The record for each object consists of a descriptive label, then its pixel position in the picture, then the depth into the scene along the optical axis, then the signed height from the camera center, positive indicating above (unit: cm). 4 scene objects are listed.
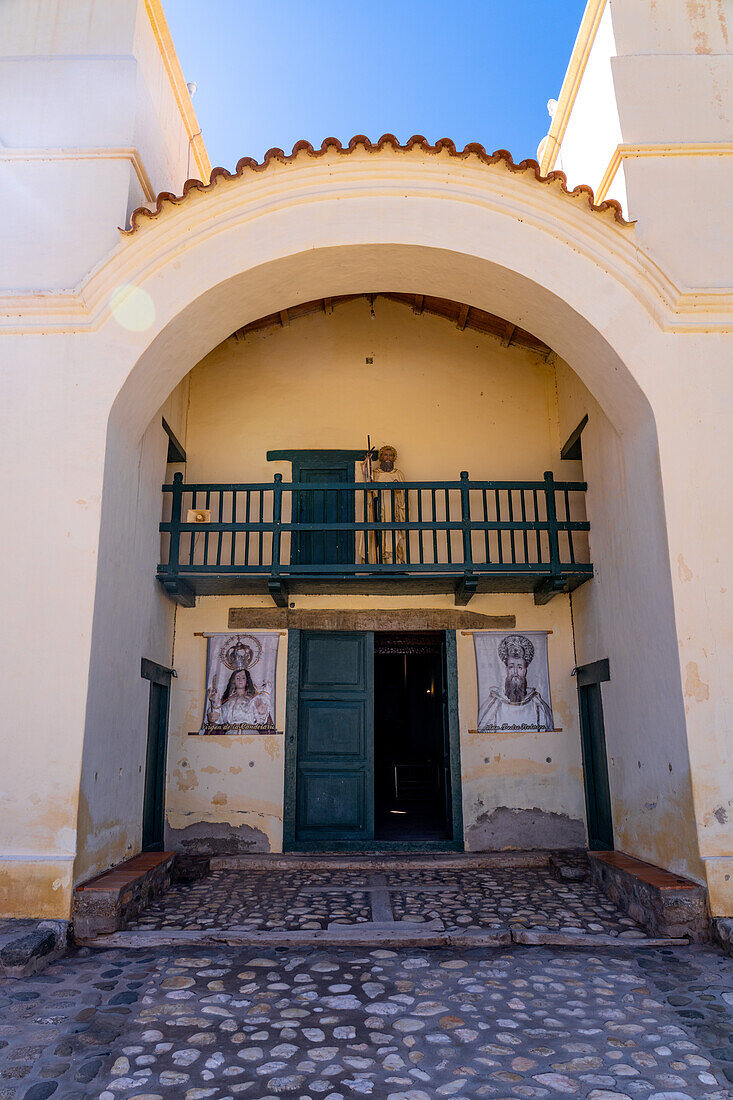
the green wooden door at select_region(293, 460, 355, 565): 830 +225
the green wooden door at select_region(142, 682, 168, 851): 731 -37
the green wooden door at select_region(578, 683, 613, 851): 732 -42
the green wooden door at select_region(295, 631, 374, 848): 782 -11
